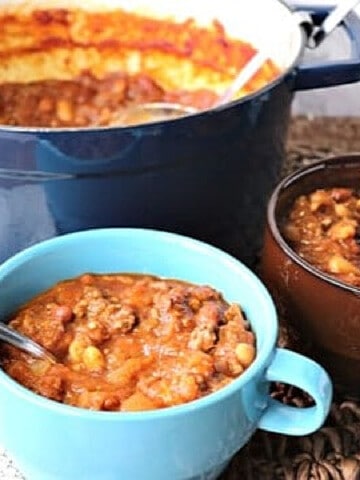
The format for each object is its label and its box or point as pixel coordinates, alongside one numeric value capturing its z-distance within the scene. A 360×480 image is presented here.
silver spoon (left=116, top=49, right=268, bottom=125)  0.74
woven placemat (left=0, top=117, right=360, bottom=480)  0.56
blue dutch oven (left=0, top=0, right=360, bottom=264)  0.57
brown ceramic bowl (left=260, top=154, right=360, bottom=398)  0.55
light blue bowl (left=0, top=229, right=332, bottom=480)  0.48
